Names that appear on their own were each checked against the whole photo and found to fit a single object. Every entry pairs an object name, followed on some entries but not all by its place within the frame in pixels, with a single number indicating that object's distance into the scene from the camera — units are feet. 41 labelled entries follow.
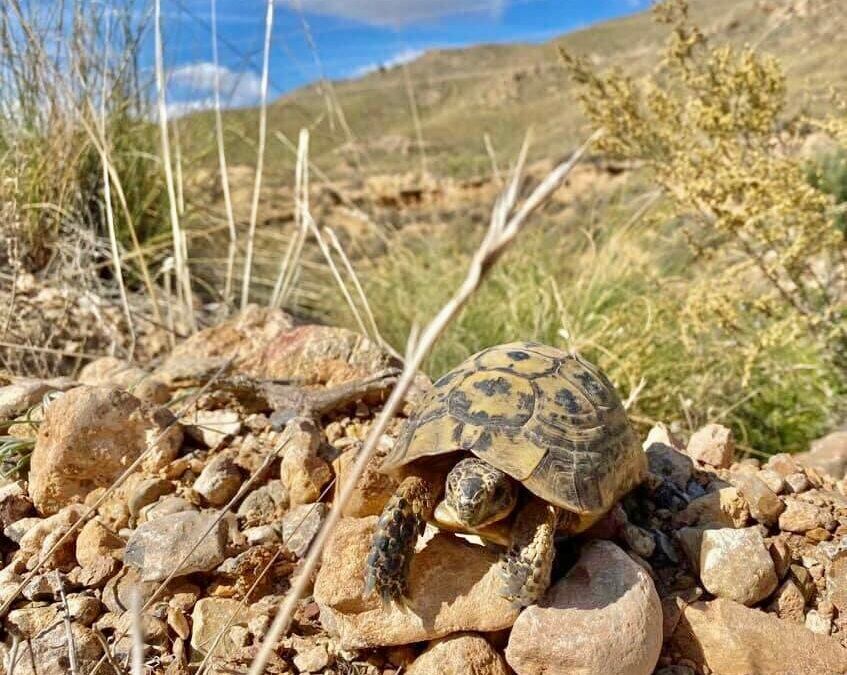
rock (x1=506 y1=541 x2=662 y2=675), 0.97
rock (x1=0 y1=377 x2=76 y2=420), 1.50
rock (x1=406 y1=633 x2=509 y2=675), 1.00
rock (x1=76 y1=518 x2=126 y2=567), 1.22
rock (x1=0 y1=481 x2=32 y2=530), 1.32
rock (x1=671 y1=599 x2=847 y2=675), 1.03
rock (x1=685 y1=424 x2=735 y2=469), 1.48
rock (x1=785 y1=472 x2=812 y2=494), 1.38
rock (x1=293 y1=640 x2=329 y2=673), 1.06
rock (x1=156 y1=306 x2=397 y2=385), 1.63
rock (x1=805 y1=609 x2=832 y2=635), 1.11
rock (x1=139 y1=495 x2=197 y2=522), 1.26
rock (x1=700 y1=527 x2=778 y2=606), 1.11
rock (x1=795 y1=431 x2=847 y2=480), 1.68
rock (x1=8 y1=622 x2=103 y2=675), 1.05
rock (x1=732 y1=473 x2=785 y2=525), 1.29
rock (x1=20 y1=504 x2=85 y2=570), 1.23
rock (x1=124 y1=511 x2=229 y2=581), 1.15
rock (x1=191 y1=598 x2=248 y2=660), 1.08
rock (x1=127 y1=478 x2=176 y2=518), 1.31
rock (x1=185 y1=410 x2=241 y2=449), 1.46
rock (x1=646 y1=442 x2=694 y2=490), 1.39
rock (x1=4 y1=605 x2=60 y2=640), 1.11
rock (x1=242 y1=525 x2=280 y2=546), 1.24
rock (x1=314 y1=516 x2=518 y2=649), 1.04
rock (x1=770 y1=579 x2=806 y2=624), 1.12
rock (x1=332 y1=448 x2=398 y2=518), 1.22
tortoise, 1.03
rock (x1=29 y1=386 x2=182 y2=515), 1.32
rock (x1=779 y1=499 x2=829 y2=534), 1.26
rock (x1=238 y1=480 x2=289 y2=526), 1.30
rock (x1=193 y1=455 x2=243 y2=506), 1.32
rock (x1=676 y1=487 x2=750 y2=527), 1.25
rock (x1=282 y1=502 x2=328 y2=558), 1.21
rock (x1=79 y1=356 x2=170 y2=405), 1.54
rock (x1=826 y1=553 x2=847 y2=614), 1.14
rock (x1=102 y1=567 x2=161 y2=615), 1.14
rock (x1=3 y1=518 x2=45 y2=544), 1.30
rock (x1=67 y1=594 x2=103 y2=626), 1.13
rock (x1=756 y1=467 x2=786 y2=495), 1.37
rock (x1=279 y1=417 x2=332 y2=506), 1.30
